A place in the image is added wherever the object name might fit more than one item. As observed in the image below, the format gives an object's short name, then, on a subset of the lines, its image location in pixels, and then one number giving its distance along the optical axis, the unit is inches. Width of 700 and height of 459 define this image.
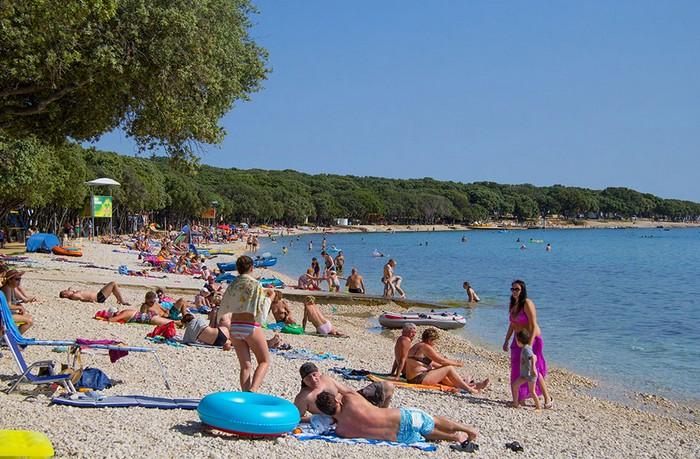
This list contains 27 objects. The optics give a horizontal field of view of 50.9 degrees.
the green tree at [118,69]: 440.5
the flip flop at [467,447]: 279.6
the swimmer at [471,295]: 1048.8
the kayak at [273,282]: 1015.1
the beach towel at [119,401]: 274.4
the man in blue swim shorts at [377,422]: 273.0
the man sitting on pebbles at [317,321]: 619.2
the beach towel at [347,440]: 265.0
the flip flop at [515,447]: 294.5
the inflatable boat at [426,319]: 727.1
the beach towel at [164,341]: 447.1
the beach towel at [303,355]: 468.4
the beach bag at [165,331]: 463.2
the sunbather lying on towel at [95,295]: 621.9
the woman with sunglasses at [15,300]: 389.1
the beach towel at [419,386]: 404.2
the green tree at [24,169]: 1158.3
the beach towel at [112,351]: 331.6
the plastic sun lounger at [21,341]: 305.1
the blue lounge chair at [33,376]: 284.0
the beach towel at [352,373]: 415.2
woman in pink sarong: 370.9
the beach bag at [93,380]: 307.7
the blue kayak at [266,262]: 1530.5
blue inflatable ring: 247.4
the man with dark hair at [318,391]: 284.0
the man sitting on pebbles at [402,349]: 418.6
